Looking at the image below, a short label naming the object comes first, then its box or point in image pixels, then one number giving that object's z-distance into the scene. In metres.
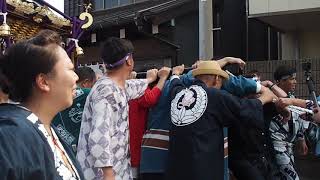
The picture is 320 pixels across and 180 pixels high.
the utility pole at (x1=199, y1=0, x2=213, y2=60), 7.34
